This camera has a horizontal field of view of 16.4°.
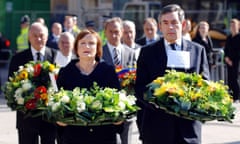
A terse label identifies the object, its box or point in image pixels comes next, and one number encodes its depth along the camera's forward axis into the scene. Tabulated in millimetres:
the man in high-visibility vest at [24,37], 20955
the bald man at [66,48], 10463
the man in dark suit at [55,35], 18148
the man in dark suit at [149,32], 13088
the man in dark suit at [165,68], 6544
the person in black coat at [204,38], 18503
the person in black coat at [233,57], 18435
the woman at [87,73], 6635
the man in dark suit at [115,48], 9547
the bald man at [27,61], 8468
